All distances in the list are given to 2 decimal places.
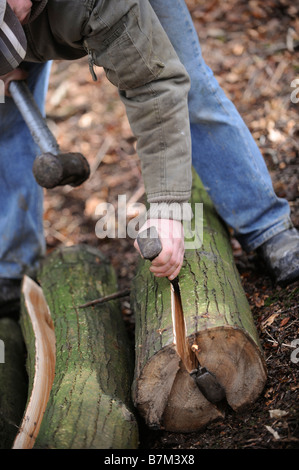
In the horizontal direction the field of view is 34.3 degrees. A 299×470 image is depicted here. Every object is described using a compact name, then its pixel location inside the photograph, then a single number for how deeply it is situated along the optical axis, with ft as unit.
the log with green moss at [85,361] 6.29
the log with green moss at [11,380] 7.59
